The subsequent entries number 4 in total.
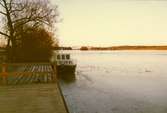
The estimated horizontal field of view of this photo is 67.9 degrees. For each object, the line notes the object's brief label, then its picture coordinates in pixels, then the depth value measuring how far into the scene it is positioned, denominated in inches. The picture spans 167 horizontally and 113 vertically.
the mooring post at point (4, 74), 210.1
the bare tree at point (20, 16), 495.9
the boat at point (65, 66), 513.4
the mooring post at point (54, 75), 229.2
